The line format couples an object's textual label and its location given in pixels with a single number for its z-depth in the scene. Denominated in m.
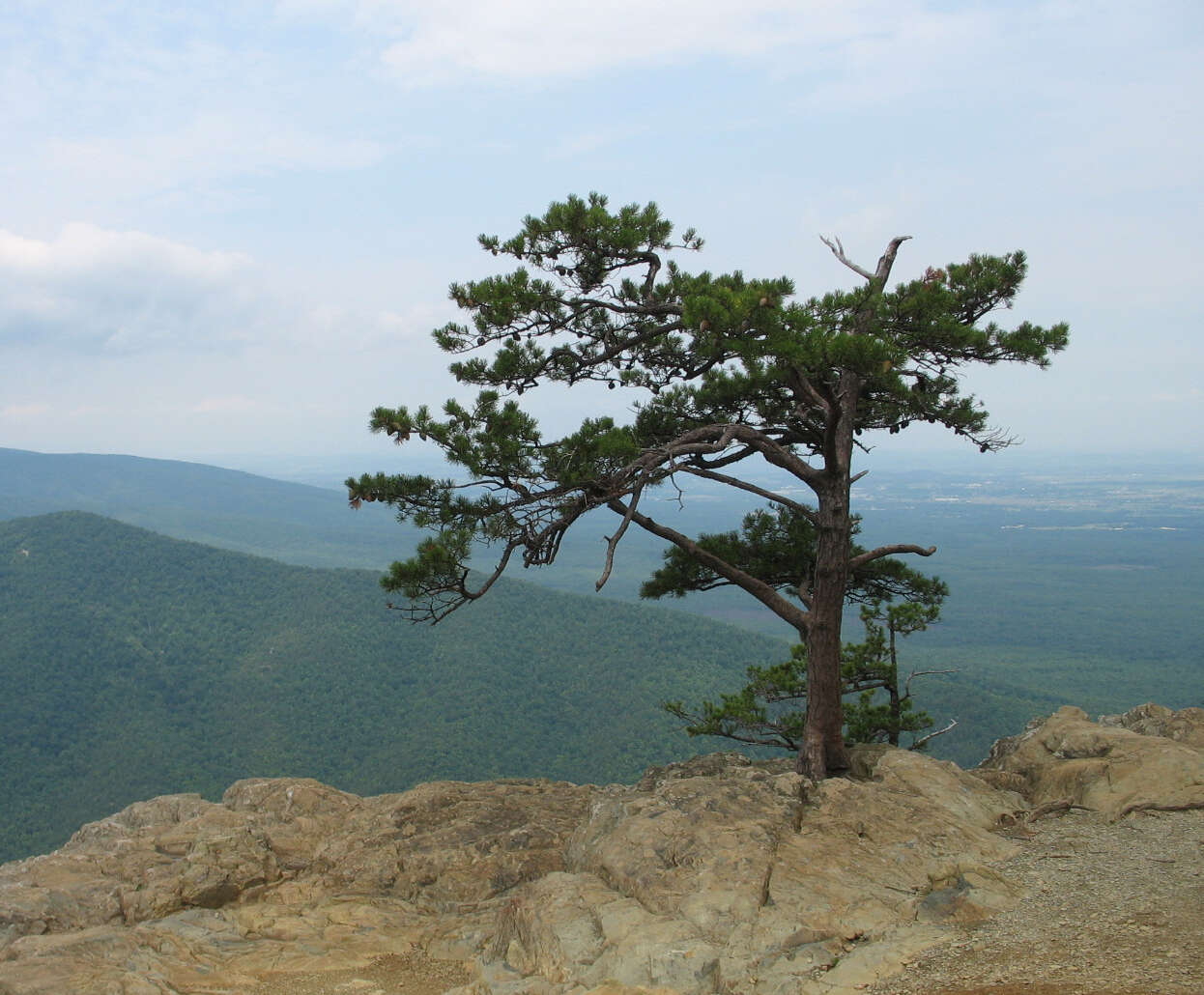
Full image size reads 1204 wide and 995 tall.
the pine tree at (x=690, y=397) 7.56
